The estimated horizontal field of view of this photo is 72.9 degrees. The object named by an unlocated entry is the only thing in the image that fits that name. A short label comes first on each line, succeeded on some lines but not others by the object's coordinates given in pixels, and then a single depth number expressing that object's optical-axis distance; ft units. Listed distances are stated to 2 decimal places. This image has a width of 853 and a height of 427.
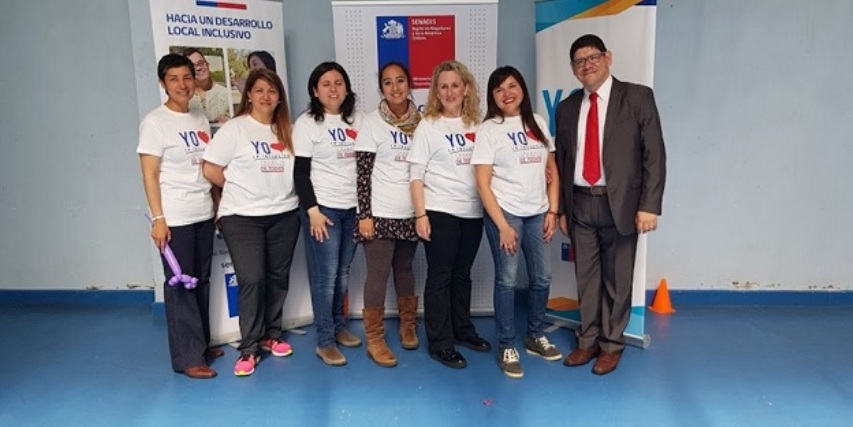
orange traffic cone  12.29
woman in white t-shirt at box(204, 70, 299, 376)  9.19
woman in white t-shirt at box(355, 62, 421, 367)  9.36
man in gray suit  8.93
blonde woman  8.98
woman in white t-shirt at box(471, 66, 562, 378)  8.86
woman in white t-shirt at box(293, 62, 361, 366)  9.36
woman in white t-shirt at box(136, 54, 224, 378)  8.86
